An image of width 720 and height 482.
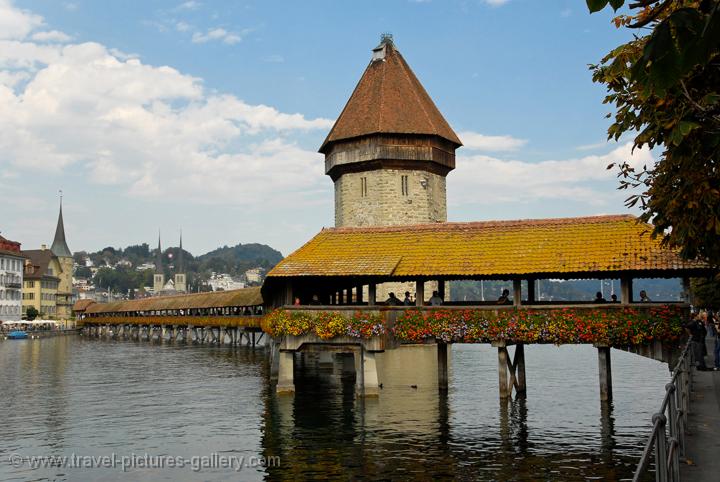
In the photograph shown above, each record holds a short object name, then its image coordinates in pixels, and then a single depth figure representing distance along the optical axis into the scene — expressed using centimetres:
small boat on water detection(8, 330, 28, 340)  8075
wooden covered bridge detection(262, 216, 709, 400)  2089
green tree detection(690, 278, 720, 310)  3058
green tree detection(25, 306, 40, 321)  10675
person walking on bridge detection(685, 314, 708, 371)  1911
